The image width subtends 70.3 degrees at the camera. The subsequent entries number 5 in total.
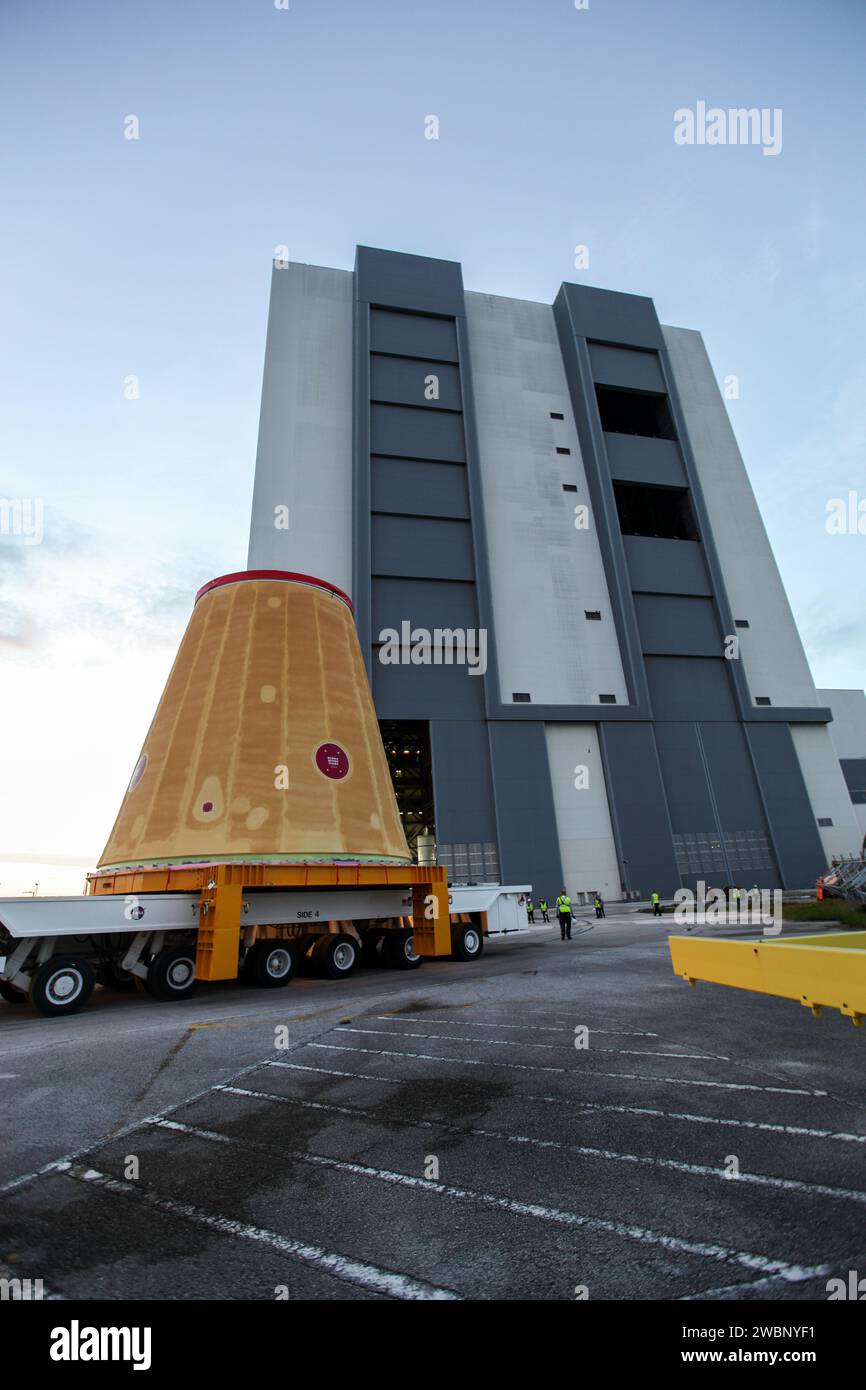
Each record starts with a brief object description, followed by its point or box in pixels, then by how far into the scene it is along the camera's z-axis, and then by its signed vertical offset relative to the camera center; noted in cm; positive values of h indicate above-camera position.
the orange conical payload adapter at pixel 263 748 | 1277 +398
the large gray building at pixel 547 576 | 3381 +1977
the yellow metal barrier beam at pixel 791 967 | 405 -43
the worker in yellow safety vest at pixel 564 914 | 1930 +13
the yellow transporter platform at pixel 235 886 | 1087 +88
